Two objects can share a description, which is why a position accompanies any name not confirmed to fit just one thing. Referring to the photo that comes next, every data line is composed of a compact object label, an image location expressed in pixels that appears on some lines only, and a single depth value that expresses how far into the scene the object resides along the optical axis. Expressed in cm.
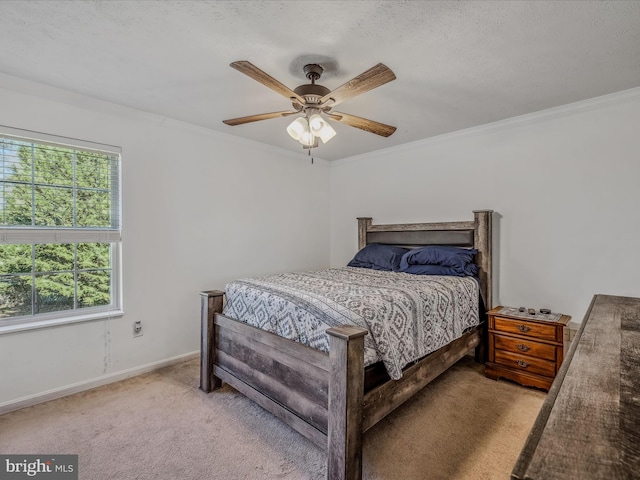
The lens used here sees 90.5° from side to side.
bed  156
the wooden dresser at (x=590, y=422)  54
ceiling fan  173
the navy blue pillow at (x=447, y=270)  313
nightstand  254
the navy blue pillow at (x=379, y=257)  369
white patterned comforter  183
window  239
